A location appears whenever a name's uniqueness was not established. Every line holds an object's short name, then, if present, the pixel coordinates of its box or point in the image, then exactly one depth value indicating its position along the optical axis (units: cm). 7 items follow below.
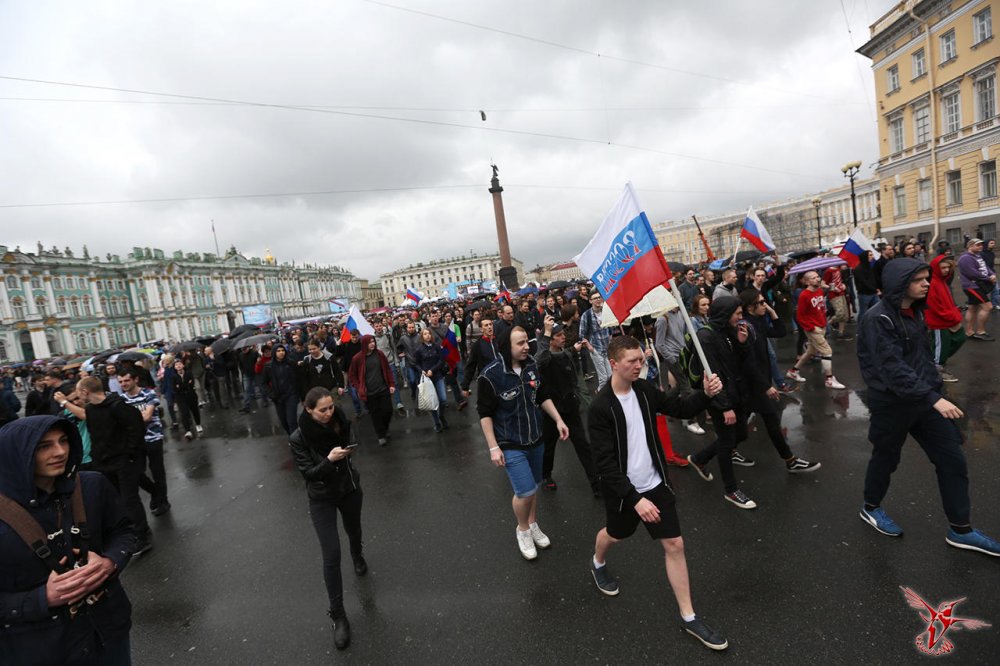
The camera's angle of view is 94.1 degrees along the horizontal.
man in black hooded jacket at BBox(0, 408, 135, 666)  190
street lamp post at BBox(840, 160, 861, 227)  2088
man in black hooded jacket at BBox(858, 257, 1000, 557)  311
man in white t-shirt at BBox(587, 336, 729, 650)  267
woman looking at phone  317
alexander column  3225
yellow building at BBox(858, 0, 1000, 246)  2253
